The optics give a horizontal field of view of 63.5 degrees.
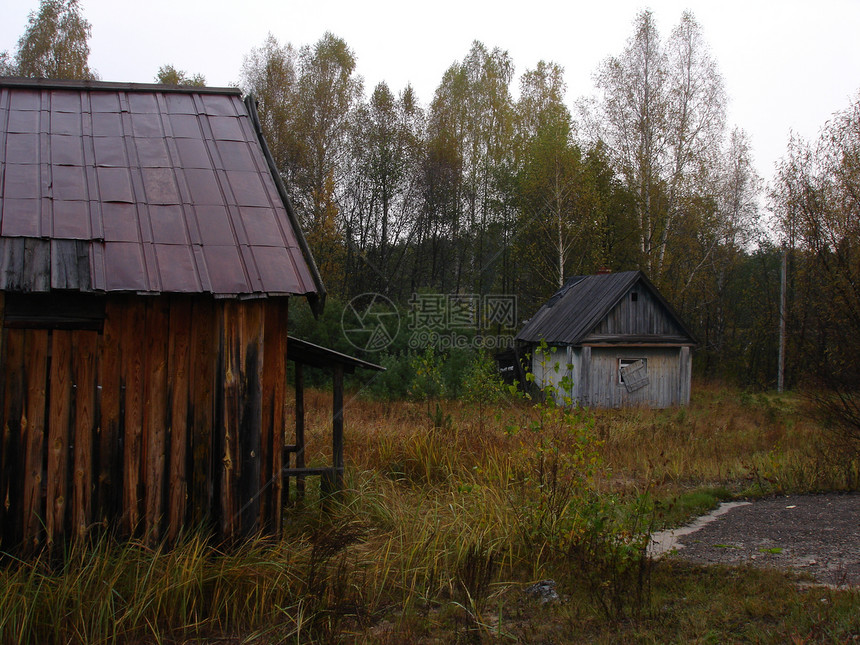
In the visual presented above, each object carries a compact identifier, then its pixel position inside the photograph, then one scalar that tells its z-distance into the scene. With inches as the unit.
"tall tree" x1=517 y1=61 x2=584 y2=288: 1058.1
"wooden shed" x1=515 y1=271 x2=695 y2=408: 810.2
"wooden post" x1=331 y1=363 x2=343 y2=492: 290.2
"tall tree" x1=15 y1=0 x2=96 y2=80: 1032.8
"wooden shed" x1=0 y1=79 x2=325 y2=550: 212.7
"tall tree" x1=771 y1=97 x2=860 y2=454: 403.2
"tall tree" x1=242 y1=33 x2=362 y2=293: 1149.7
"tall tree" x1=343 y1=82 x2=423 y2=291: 1237.1
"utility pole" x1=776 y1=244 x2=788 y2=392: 1067.9
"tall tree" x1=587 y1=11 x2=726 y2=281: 1083.3
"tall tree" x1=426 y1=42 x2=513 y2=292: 1302.9
